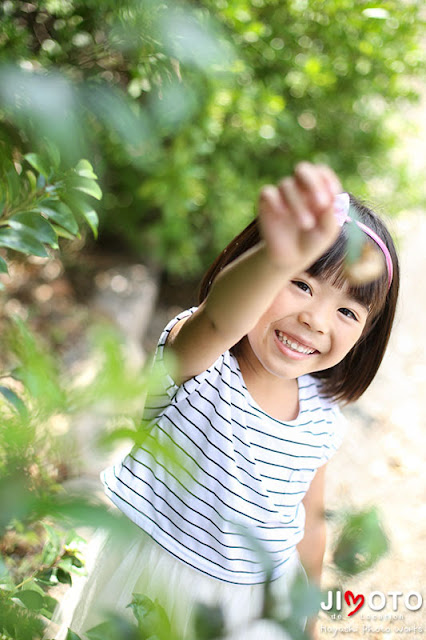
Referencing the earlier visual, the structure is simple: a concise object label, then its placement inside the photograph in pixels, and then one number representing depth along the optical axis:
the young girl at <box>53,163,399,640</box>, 1.17
